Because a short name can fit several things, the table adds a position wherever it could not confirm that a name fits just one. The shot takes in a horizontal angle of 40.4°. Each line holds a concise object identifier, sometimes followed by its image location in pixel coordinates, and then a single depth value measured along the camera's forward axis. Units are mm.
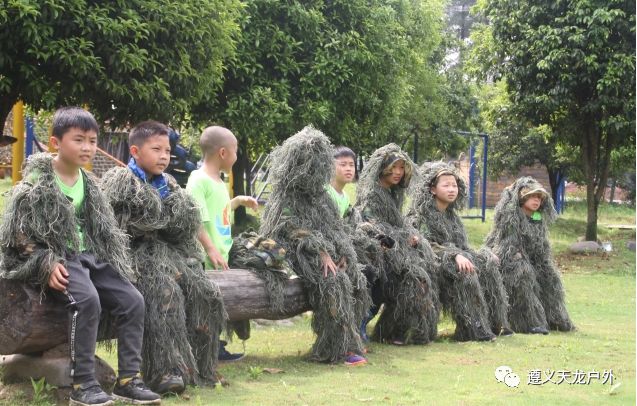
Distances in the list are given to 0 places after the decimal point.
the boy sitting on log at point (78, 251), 4414
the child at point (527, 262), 7898
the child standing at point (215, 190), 5863
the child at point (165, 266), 4961
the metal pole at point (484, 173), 19614
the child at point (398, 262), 7035
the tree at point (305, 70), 12148
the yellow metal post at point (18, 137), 11523
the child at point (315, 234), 6137
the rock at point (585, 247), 16312
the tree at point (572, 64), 14664
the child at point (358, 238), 6934
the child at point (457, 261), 7363
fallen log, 4492
